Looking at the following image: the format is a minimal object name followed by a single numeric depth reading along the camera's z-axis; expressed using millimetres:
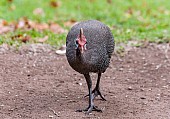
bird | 8797
